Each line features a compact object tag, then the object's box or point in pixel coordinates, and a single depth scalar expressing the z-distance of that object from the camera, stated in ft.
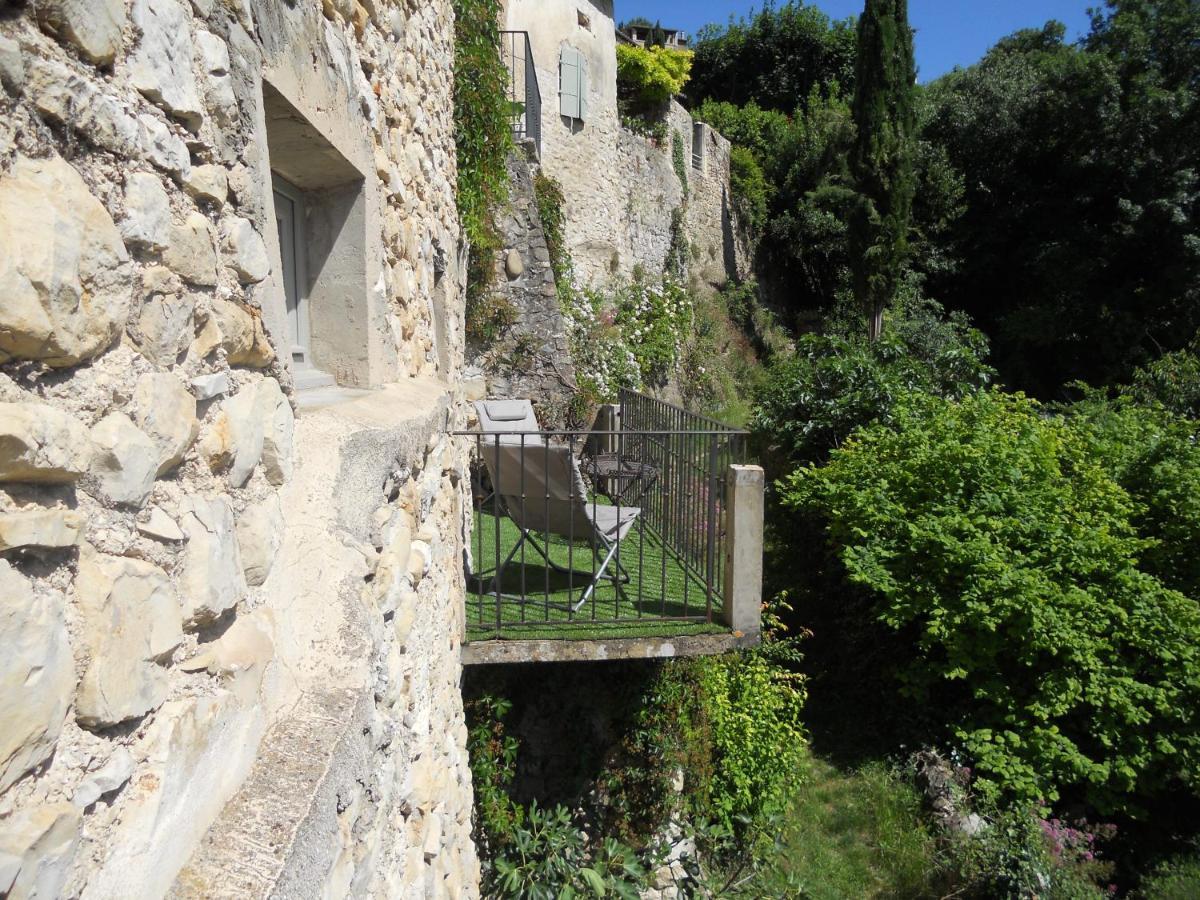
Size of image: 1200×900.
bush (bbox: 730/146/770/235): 63.93
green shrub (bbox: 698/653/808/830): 17.08
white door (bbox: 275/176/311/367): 7.03
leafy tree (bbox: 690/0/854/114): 75.97
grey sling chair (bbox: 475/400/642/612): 13.71
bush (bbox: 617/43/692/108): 51.67
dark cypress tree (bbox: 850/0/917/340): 48.16
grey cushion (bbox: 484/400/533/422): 21.93
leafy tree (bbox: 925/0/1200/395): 45.16
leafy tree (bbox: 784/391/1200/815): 19.66
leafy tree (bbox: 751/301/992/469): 31.27
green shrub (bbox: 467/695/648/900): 13.37
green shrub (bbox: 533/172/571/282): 34.12
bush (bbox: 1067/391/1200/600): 22.43
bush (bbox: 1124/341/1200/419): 32.42
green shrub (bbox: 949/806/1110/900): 17.04
